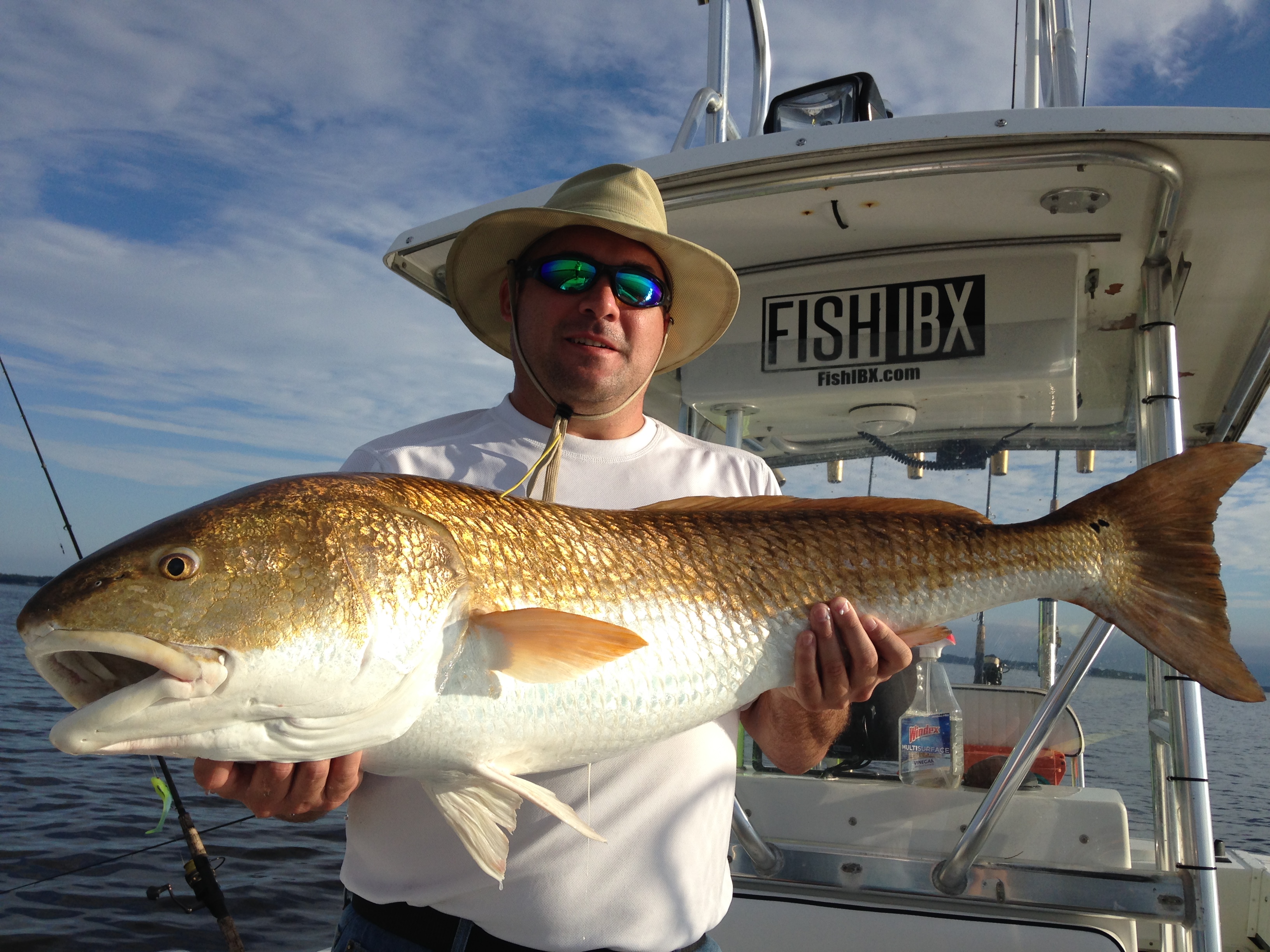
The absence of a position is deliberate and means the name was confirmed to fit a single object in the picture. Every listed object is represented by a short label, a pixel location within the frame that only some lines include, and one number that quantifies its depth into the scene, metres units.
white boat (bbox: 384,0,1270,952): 3.09
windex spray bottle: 3.89
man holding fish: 1.97
